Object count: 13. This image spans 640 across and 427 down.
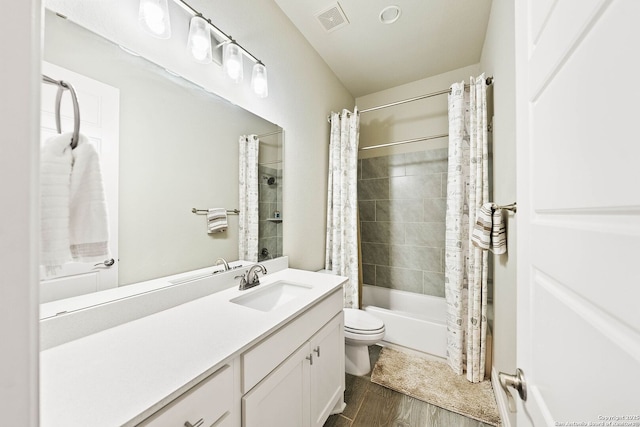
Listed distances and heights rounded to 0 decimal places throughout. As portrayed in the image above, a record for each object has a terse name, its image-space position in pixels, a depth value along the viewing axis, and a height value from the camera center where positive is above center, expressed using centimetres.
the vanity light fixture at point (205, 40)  99 +86
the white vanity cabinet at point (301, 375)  84 -71
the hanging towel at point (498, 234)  141 -12
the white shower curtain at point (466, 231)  173 -14
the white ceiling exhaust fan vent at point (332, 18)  171 +148
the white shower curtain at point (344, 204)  227 +10
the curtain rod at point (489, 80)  174 +99
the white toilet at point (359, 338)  172 -91
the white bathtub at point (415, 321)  196 -100
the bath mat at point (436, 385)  148 -122
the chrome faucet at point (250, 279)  132 -37
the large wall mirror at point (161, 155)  88 +29
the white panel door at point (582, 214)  30 +0
